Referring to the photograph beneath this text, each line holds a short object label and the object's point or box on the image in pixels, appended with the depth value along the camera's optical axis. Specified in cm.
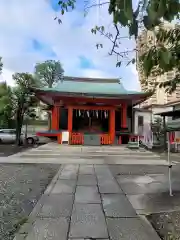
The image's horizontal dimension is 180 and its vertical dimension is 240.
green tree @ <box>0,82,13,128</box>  1458
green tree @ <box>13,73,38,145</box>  1524
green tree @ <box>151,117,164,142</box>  1376
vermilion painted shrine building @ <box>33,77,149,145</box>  1257
